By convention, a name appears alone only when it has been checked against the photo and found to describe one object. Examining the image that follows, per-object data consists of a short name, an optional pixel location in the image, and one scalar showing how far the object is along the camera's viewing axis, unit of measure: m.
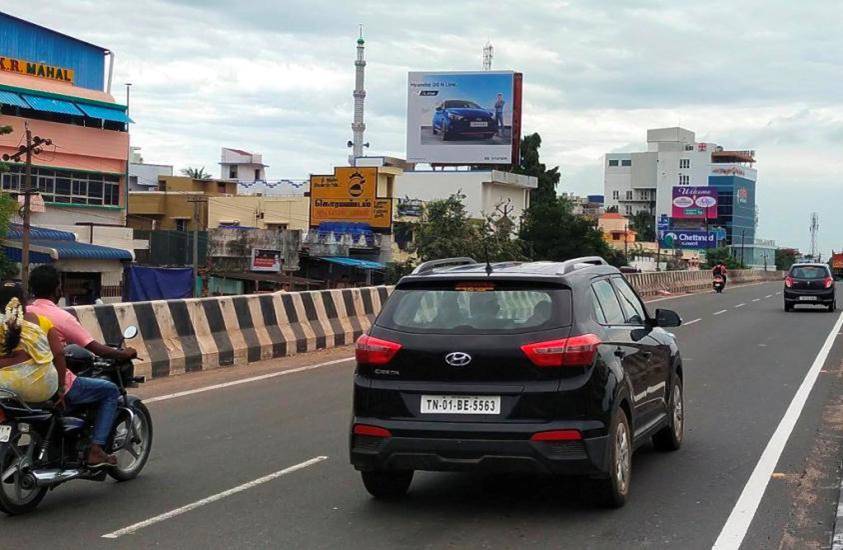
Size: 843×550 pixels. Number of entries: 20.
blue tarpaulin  40.84
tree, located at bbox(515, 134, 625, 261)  79.19
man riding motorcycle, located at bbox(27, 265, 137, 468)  6.78
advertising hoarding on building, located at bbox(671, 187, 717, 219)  110.75
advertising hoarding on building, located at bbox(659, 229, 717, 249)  103.00
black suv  6.09
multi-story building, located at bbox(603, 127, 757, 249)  173.50
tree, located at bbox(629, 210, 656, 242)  166.68
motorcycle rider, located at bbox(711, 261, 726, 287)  51.12
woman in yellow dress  6.33
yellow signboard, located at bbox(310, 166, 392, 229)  68.62
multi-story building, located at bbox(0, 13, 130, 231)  47.81
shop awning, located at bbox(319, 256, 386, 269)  62.00
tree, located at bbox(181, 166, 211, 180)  113.00
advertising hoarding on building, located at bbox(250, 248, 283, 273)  59.72
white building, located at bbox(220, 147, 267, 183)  120.12
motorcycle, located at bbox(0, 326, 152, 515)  6.34
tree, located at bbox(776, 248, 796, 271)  192.75
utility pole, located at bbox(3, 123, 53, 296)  36.72
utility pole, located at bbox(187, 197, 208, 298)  49.92
